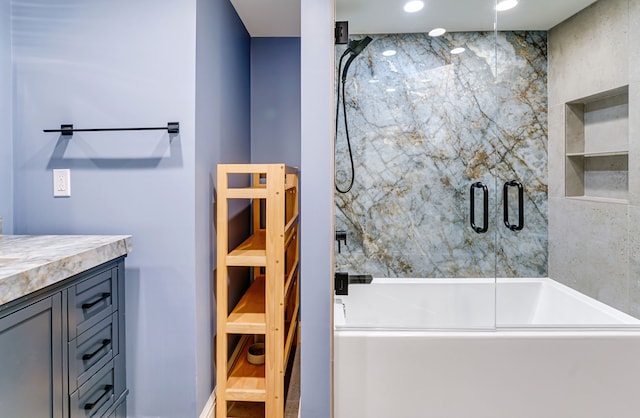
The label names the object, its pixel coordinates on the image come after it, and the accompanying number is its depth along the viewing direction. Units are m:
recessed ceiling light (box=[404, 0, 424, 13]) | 2.08
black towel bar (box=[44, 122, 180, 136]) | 1.60
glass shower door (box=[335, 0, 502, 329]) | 2.21
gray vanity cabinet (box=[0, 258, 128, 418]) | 1.01
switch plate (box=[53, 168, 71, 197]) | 1.68
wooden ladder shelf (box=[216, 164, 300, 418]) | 1.78
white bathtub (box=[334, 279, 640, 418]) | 1.69
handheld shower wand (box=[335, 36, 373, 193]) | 2.09
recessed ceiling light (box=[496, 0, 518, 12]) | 2.15
